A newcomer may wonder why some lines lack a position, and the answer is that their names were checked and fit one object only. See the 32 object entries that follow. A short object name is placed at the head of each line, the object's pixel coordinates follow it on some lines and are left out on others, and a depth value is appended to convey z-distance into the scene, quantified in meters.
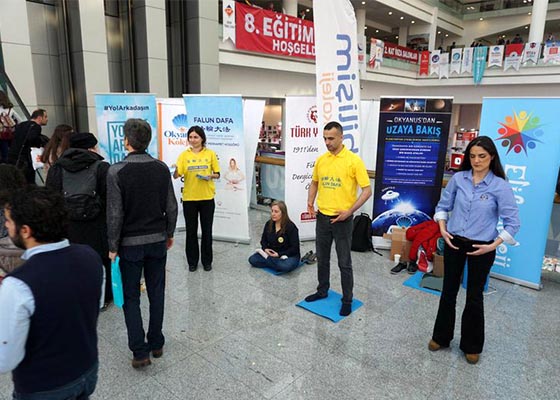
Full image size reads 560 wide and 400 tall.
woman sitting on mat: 4.16
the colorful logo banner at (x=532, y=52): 15.09
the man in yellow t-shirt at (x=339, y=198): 3.15
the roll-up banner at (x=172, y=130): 5.35
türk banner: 5.09
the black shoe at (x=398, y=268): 4.26
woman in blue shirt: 2.51
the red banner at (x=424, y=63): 18.05
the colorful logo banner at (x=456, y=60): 16.60
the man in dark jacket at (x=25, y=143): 4.46
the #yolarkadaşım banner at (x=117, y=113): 5.03
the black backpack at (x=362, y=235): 4.85
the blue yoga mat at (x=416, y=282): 3.79
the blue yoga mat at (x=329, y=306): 3.29
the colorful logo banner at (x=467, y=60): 16.32
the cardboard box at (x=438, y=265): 4.05
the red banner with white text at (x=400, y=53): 16.12
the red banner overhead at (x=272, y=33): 10.16
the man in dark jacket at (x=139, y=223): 2.33
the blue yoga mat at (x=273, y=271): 4.16
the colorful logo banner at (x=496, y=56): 15.59
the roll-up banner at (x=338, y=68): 4.33
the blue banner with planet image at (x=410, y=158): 4.43
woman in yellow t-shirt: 4.09
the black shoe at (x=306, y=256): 4.53
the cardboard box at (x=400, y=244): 4.45
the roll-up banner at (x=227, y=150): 4.80
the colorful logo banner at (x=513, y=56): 15.30
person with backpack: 2.89
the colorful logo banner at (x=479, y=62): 15.91
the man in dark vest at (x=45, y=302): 1.19
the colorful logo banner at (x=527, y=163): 3.69
